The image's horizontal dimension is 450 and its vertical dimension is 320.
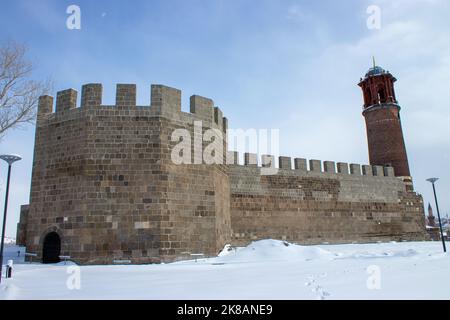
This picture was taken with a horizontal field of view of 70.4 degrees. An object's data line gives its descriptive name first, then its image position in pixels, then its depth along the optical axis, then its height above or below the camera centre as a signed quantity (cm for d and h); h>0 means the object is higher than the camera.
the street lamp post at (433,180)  1341 +178
